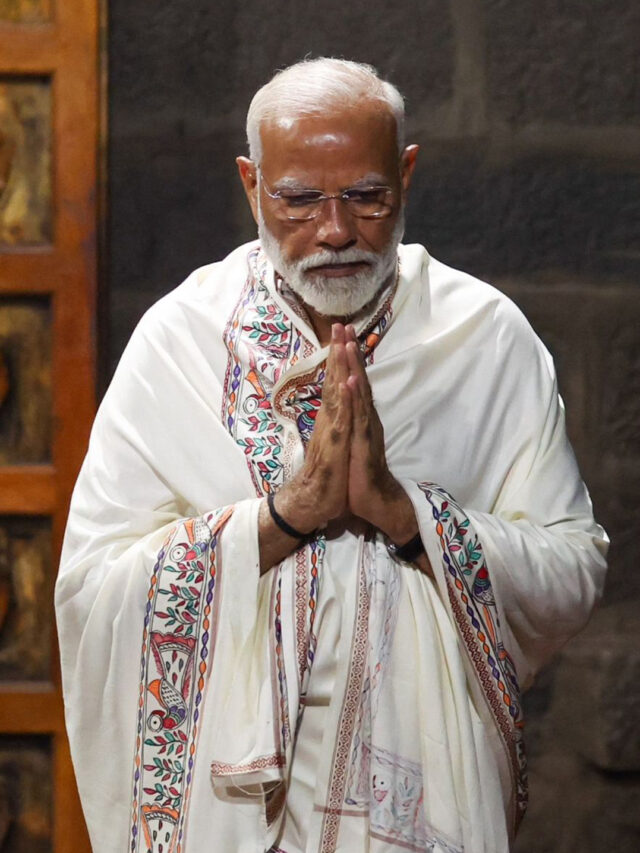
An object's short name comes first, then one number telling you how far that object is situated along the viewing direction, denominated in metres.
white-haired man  4.92
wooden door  6.90
